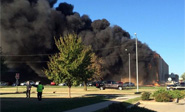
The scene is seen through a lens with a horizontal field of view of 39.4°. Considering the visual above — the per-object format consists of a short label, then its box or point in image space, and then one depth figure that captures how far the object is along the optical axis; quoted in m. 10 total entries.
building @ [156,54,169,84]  77.69
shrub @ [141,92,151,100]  19.27
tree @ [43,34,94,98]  21.91
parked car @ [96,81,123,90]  40.83
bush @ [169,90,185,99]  20.10
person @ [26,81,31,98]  21.09
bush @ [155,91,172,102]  18.18
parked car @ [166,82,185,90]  37.00
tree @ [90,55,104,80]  42.12
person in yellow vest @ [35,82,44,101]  17.78
